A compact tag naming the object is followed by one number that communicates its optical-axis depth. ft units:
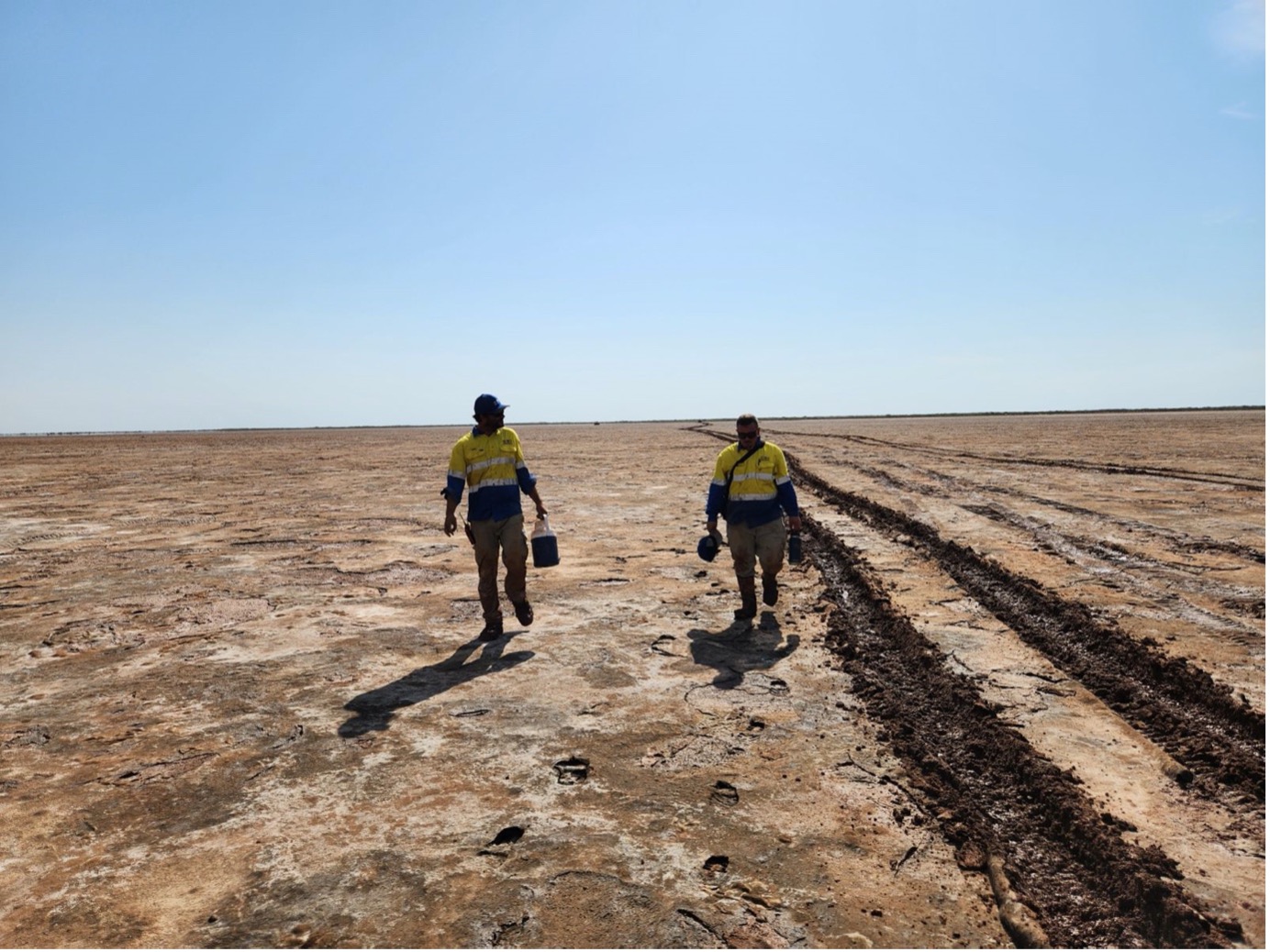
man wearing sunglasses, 22.29
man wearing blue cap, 21.15
